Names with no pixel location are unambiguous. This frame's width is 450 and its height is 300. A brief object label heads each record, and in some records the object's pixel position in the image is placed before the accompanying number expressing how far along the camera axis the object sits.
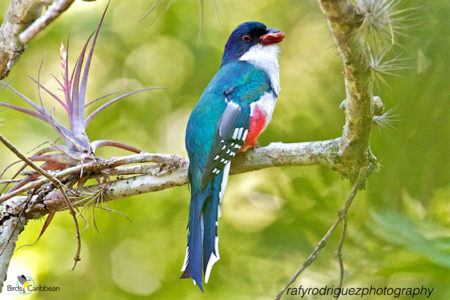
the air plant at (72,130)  5.37
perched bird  4.94
